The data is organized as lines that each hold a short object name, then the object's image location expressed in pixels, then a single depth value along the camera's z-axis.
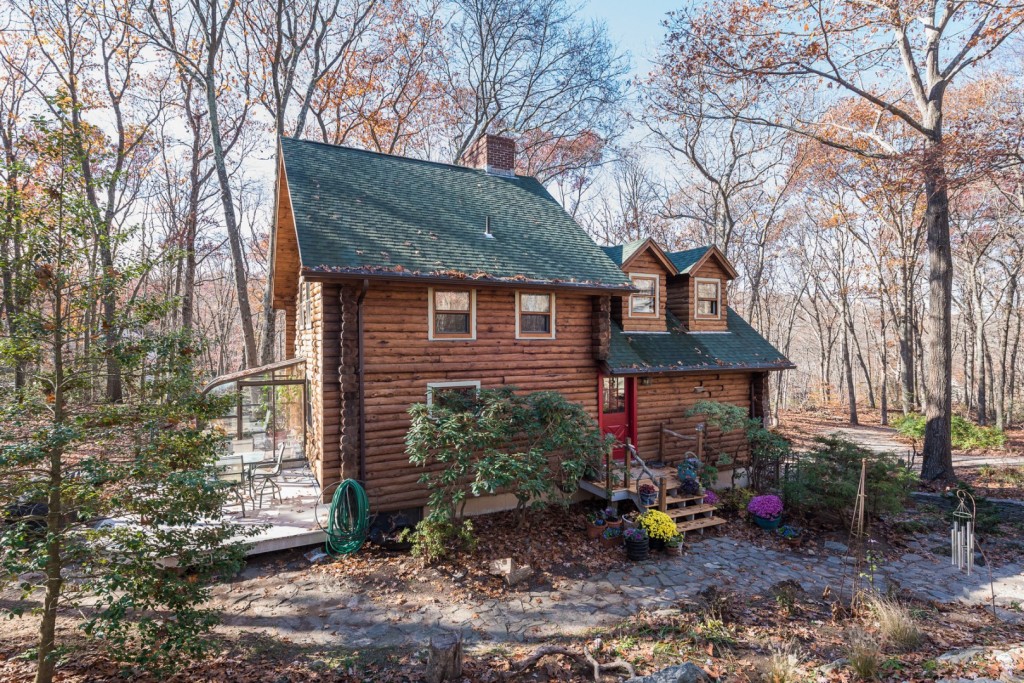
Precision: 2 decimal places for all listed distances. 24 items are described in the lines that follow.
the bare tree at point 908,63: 10.88
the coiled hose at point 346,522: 8.21
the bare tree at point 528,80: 18.59
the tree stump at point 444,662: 4.91
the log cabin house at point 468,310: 8.85
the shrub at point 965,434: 16.39
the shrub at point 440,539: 8.01
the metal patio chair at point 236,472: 9.54
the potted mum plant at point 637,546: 8.53
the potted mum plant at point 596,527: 9.31
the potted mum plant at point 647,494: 9.64
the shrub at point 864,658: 4.69
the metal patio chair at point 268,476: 9.59
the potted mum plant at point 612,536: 9.18
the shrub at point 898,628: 5.55
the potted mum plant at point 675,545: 8.68
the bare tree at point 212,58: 14.65
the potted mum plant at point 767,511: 9.99
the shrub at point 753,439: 11.36
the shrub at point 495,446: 8.05
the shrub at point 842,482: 9.55
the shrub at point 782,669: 4.56
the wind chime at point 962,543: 7.89
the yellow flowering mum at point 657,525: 8.68
